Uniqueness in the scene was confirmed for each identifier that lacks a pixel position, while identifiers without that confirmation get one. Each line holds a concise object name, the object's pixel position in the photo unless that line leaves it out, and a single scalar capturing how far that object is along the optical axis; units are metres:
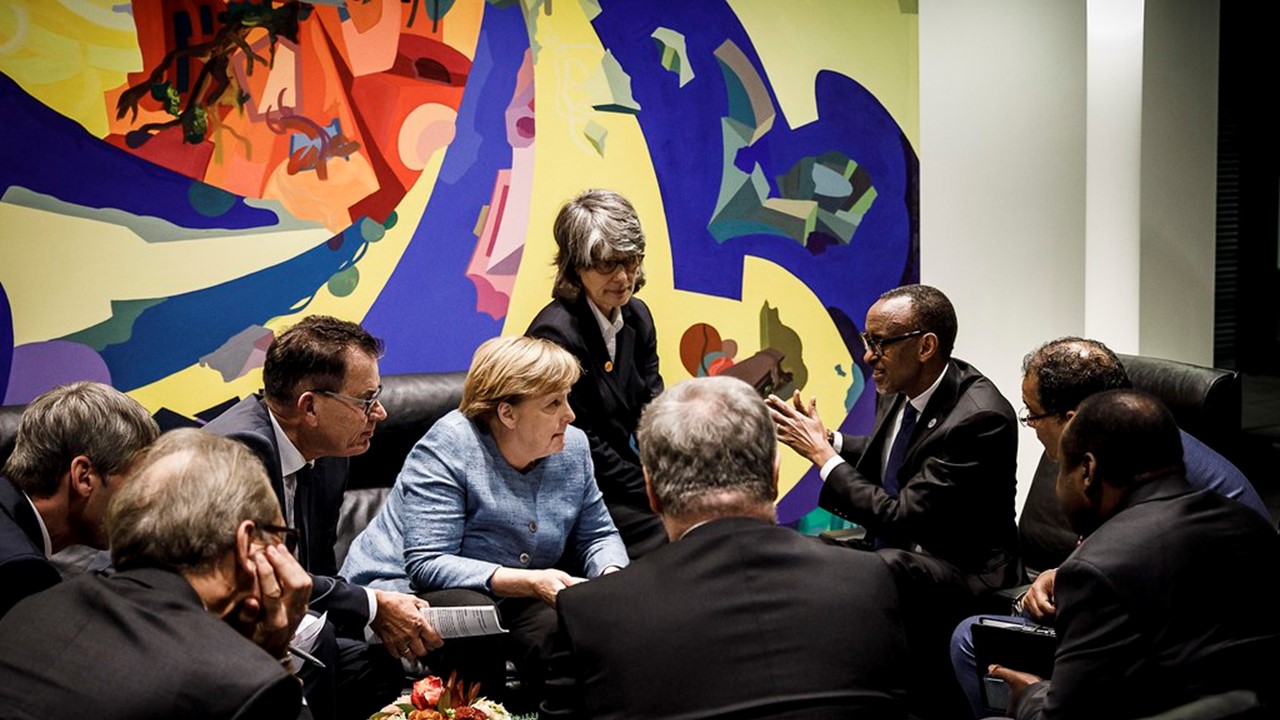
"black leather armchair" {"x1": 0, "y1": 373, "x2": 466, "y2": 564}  4.13
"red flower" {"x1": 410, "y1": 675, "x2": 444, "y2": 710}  2.63
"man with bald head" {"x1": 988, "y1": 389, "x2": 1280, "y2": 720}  2.38
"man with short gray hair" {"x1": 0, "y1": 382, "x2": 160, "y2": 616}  2.70
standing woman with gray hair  4.24
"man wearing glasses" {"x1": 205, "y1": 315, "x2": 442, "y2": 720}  3.23
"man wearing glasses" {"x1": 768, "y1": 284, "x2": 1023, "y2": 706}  3.70
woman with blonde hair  3.41
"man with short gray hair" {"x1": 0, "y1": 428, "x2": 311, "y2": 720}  1.73
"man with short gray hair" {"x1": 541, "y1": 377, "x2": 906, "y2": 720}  1.98
